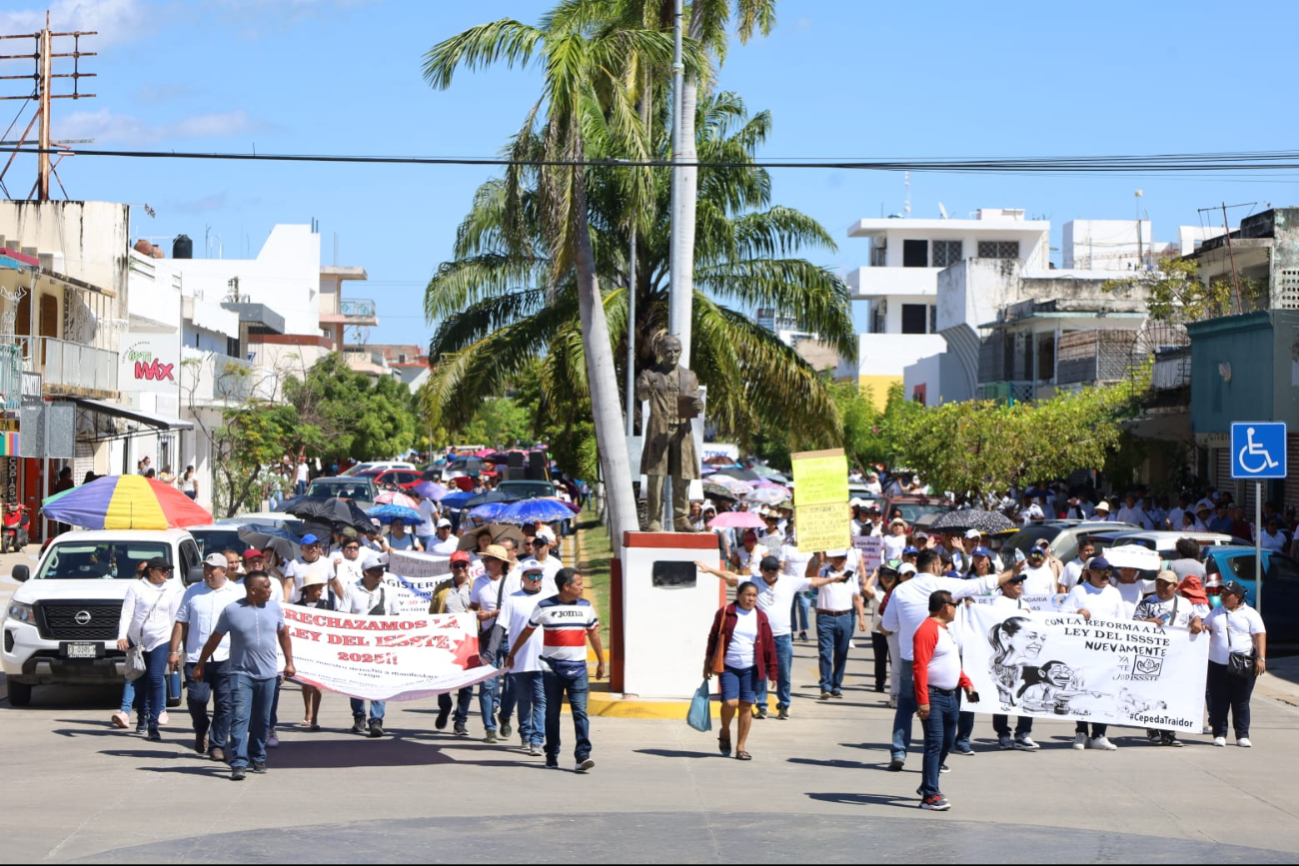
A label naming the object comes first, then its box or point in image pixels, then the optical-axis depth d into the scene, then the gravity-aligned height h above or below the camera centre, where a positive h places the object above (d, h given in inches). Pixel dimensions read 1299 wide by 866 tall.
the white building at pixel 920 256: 3181.6 +448.5
